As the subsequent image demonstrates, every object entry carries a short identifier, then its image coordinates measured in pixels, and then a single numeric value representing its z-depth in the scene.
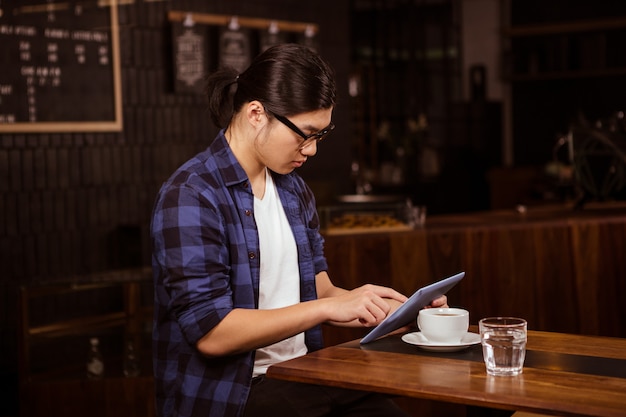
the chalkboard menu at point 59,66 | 5.27
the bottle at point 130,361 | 3.83
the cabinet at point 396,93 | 9.12
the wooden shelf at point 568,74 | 9.65
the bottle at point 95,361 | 3.77
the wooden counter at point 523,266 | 4.18
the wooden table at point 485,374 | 1.72
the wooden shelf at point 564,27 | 9.45
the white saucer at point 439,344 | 2.13
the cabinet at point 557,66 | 9.70
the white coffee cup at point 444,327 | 2.16
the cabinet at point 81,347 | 3.71
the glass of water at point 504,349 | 1.91
